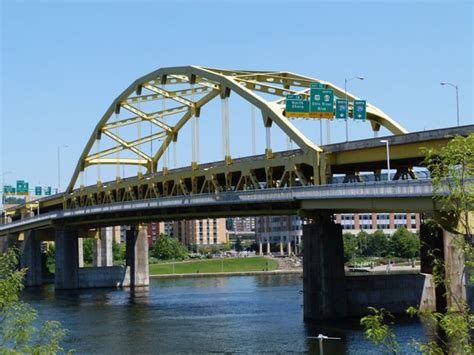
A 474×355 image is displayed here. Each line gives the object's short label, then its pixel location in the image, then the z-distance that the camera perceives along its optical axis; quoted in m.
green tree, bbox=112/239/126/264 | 192.50
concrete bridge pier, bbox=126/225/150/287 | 120.94
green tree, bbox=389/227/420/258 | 178.12
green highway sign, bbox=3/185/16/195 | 175.73
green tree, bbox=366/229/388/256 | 186.88
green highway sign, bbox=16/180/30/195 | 176.75
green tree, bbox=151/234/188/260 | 198.88
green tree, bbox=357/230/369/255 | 188.20
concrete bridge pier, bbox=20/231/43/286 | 128.75
